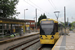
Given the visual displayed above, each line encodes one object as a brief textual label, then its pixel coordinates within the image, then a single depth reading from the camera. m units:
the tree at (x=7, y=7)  26.38
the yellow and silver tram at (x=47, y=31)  12.48
